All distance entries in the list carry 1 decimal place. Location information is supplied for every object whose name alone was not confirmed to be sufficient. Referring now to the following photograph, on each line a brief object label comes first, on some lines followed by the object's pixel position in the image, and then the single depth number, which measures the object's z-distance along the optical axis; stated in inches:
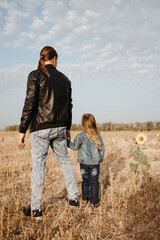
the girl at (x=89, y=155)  129.1
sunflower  174.9
